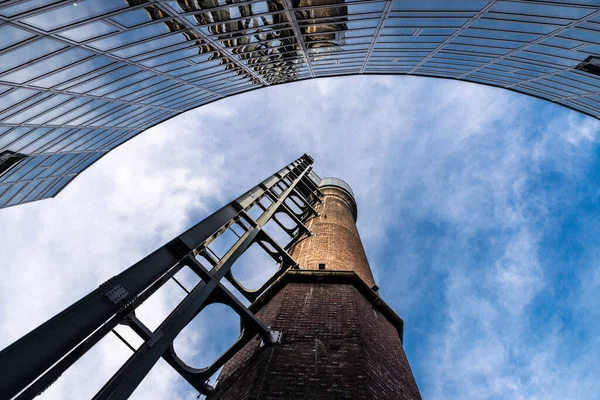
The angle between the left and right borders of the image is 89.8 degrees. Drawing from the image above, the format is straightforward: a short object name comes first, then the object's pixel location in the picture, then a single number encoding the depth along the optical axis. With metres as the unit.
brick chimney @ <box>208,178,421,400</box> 4.18
